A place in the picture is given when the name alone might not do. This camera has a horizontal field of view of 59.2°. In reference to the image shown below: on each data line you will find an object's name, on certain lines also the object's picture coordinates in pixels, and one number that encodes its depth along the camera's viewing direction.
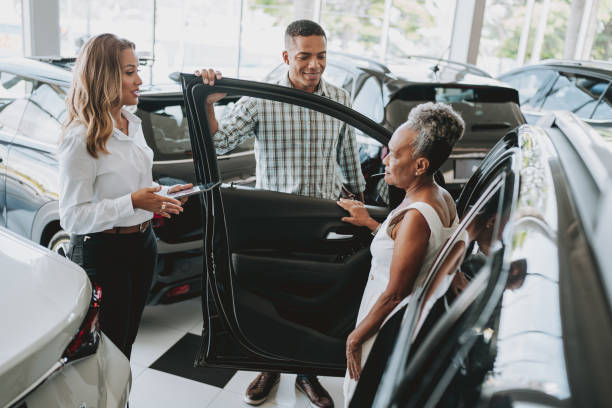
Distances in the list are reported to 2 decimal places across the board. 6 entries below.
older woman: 1.33
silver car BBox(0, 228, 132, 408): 1.05
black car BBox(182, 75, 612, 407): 0.60
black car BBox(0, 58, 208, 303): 2.46
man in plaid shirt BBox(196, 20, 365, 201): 2.06
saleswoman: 1.66
